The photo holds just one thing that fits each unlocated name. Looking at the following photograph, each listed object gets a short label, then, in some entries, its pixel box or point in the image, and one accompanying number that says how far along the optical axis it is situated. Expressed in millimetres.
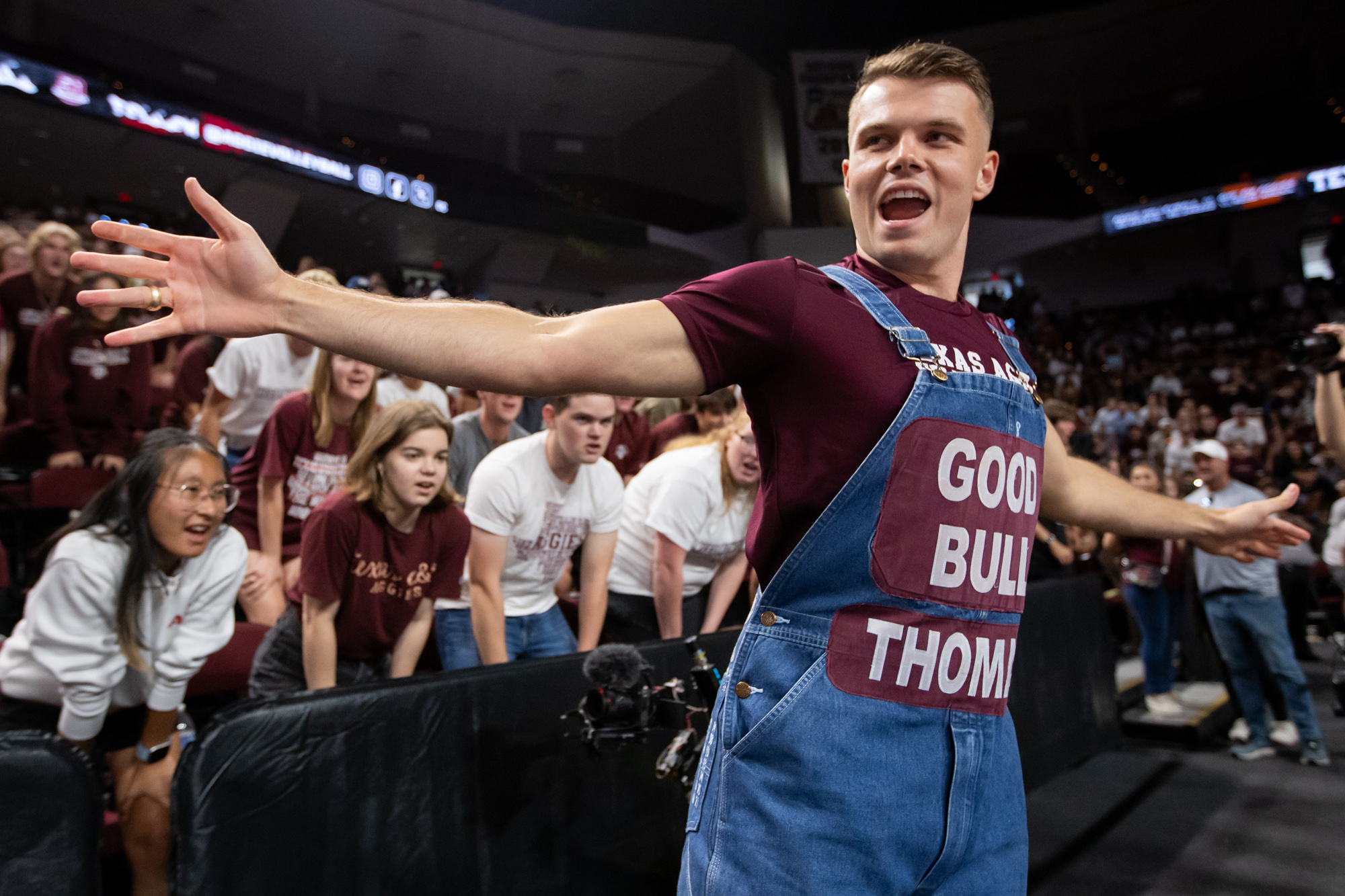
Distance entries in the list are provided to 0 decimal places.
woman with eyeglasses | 2395
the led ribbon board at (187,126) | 10789
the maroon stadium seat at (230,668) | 3295
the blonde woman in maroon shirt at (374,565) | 2967
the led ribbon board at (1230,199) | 19484
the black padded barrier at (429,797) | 2021
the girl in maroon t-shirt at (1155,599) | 6418
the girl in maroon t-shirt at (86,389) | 4664
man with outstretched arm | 1032
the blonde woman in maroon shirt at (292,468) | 3746
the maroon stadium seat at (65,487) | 4391
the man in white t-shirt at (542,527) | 3332
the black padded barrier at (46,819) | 1722
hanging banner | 19266
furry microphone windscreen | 2221
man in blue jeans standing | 5457
